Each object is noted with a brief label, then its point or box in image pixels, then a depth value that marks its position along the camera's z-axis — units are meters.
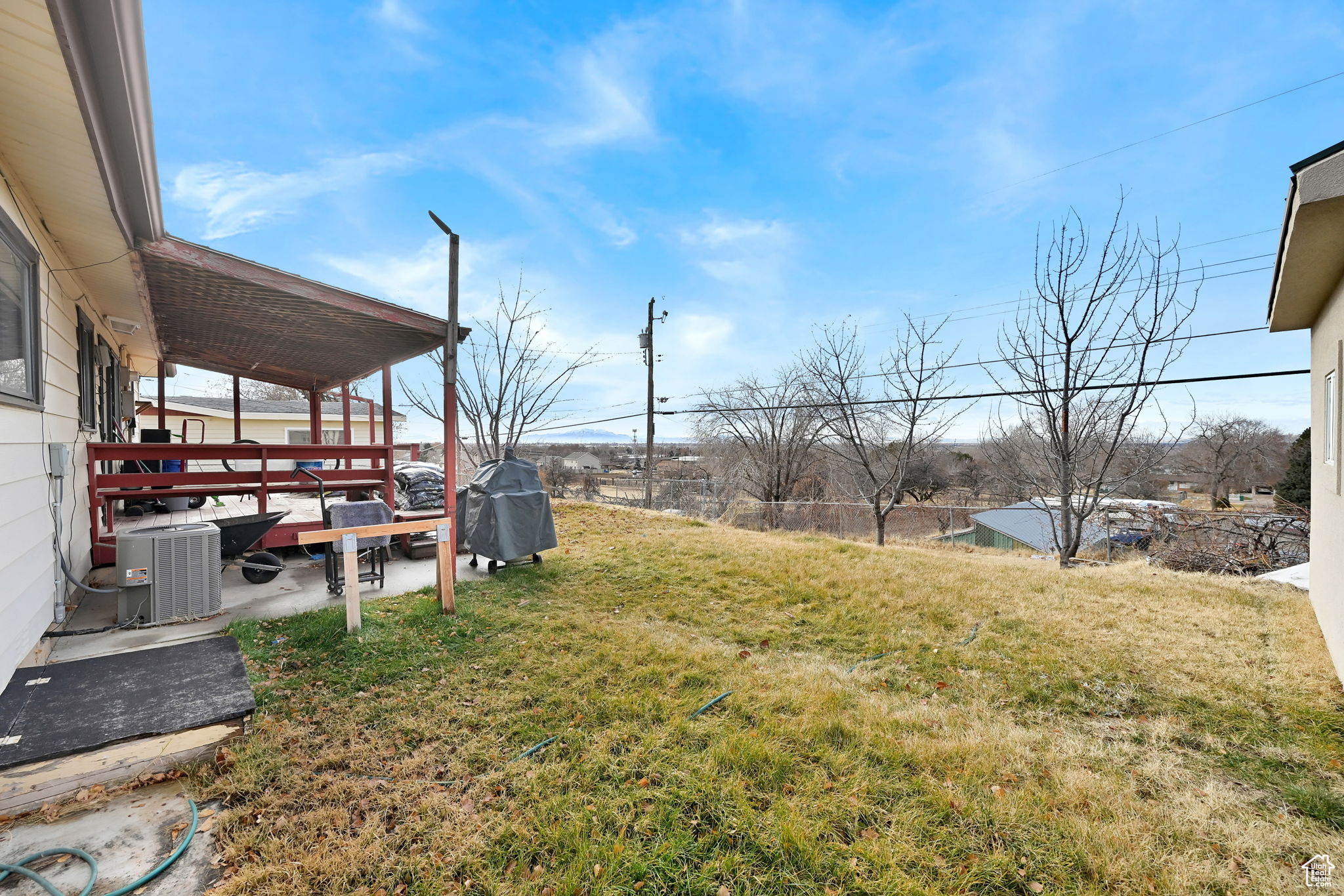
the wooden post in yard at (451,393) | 5.05
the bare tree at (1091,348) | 7.95
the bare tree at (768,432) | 17.14
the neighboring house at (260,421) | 14.92
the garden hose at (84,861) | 1.63
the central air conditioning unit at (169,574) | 3.77
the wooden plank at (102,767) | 1.96
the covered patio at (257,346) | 4.24
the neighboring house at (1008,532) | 16.77
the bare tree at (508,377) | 12.67
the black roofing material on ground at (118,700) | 2.26
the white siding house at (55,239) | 1.95
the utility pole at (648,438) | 15.12
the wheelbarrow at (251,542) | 4.84
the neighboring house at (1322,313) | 2.52
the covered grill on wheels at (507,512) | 5.67
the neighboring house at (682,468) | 24.12
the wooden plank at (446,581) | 4.32
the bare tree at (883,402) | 11.62
